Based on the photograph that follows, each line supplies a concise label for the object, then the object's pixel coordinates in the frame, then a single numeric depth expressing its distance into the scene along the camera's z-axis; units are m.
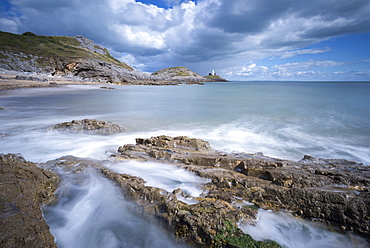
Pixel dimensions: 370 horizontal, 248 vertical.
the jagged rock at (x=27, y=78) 30.94
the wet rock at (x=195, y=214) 2.24
